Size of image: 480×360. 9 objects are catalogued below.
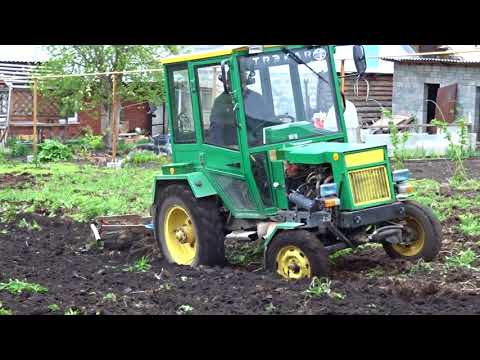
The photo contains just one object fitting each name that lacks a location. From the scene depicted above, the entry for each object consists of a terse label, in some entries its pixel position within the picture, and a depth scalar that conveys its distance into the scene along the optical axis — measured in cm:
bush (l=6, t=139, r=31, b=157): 2530
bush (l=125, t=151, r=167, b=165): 2236
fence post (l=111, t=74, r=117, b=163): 1990
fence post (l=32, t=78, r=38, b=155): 2155
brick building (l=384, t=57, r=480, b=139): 2527
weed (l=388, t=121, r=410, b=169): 1530
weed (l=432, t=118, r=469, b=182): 1526
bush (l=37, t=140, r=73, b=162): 2322
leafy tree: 2553
